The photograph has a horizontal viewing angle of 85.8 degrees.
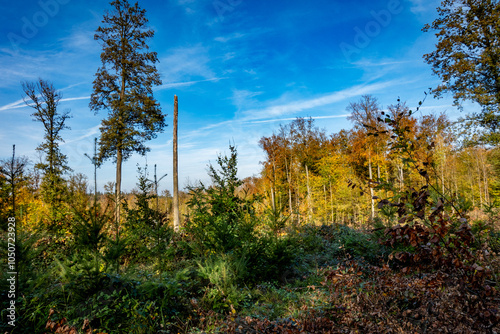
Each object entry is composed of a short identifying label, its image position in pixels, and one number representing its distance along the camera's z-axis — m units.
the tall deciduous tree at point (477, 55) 13.02
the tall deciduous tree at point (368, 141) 23.14
